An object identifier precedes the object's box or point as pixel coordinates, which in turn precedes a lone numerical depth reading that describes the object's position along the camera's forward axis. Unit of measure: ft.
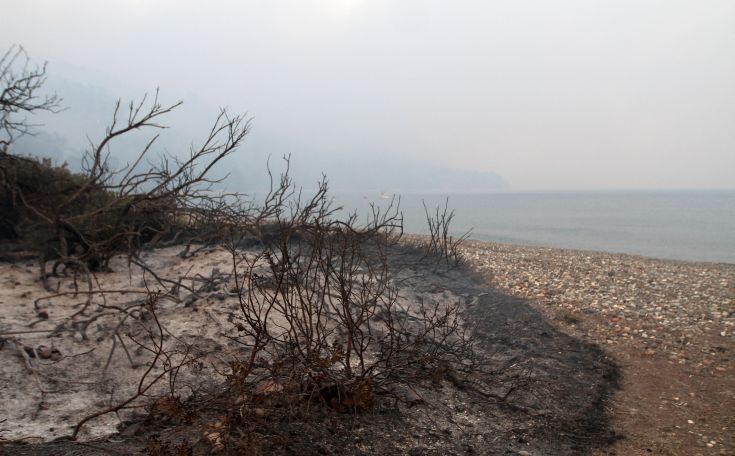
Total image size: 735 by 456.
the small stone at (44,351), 17.17
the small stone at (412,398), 15.87
